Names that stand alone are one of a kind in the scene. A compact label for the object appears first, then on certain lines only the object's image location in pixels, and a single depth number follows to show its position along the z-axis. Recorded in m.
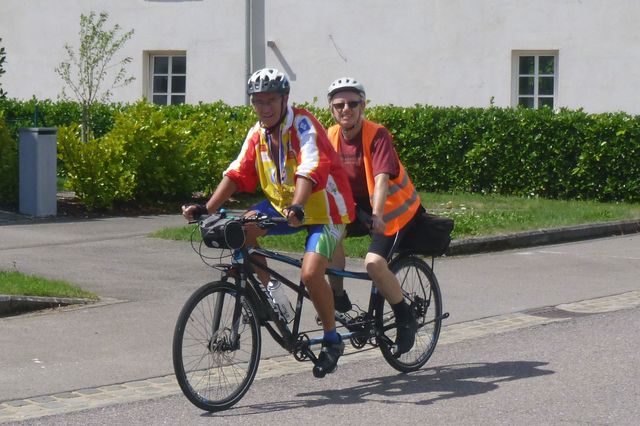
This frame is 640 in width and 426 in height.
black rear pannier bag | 9.99
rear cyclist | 9.67
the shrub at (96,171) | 21.75
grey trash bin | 20.92
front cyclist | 8.97
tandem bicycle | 8.61
